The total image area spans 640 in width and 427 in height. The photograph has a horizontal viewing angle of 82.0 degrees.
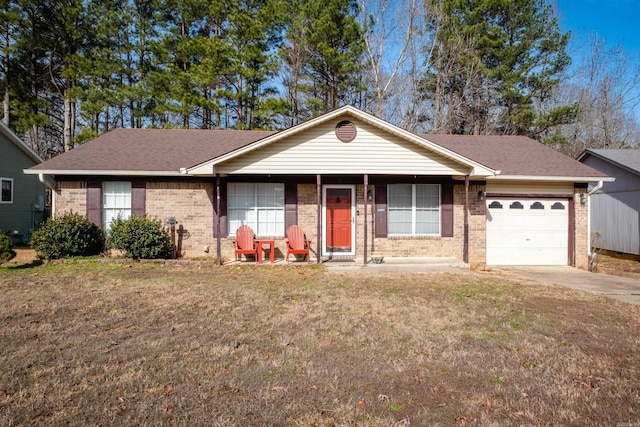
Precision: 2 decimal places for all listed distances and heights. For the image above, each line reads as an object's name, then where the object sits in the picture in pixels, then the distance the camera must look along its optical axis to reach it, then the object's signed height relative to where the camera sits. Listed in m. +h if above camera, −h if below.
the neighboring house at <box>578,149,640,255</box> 13.54 +0.46
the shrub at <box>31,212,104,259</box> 9.94 -0.60
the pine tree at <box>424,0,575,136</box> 21.05 +9.06
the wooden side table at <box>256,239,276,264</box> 10.52 -0.95
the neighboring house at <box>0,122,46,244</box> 15.56 +1.11
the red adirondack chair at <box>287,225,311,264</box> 10.67 -0.69
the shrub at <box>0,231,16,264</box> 9.88 -0.90
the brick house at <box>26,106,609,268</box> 10.37 +0.45
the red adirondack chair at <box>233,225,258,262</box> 10.49 -0.71
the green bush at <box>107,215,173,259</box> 10.17 -0.62
